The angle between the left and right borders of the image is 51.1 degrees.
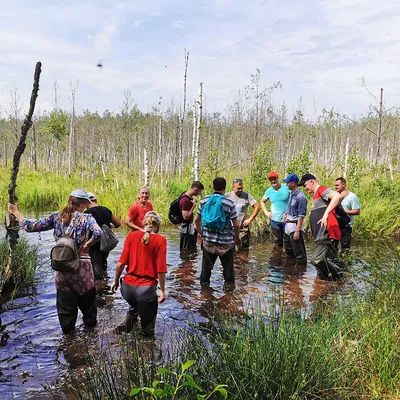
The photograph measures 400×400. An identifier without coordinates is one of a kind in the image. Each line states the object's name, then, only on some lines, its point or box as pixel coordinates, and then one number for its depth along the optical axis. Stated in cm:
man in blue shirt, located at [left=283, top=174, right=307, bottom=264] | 855
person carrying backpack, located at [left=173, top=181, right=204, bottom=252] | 906
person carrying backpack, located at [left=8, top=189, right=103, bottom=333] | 488
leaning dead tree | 519
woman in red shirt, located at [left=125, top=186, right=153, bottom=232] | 795
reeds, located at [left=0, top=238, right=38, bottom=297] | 719
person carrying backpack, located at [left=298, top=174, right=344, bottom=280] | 735
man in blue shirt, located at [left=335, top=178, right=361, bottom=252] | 884
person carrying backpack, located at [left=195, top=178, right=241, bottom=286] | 666
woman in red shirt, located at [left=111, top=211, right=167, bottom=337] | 484
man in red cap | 983
